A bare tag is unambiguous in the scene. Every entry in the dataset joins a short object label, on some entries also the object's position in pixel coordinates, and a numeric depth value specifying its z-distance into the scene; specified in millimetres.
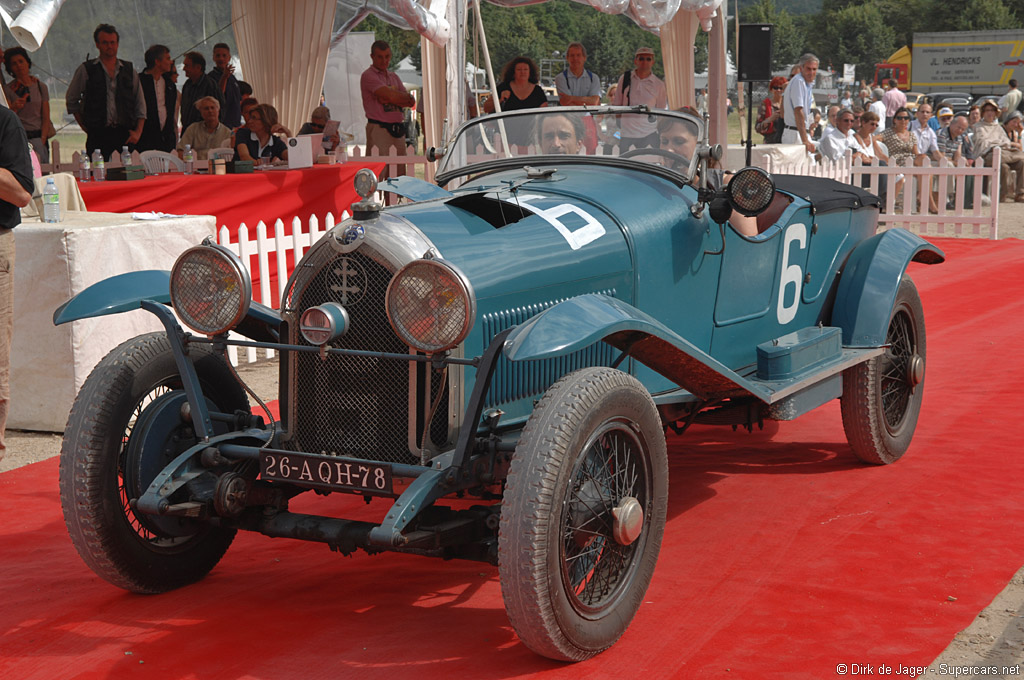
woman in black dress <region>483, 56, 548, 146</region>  12148
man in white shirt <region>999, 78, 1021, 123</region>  23562
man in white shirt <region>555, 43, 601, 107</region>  13238
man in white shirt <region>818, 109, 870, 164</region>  15273
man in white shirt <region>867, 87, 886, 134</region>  21502
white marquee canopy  10539
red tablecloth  9195
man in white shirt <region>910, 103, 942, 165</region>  17781
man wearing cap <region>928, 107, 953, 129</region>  20484
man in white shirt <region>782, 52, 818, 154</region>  15781
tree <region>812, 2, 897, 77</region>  84625
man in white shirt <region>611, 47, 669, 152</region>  13328
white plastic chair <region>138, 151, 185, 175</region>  10352
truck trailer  52281
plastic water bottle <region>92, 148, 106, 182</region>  9367
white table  5871
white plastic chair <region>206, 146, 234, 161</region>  10805
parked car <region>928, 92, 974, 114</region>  35400
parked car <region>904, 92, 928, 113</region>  33388
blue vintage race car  3189
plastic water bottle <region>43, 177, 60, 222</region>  6113
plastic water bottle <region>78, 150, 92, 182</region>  9547
